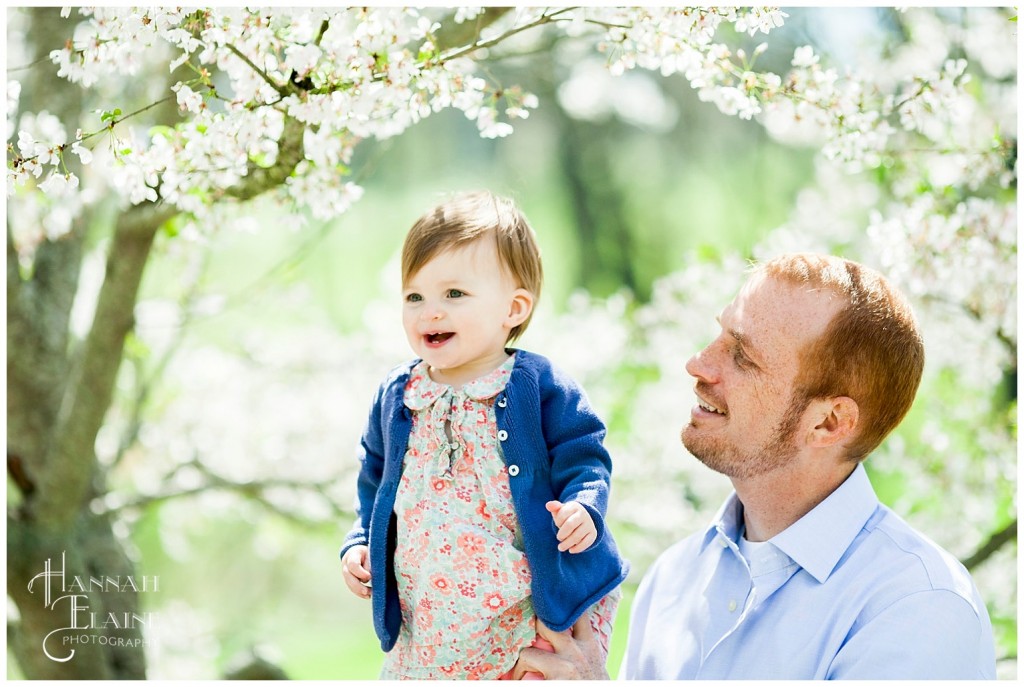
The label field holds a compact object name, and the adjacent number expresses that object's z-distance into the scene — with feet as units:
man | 7.11
